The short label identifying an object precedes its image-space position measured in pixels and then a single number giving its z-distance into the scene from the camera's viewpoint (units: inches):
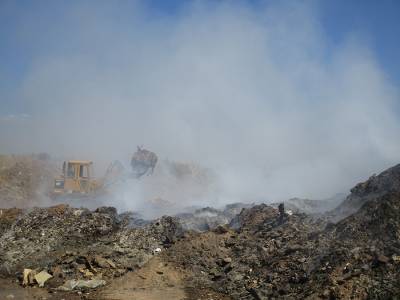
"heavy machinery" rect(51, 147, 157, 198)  788.6
